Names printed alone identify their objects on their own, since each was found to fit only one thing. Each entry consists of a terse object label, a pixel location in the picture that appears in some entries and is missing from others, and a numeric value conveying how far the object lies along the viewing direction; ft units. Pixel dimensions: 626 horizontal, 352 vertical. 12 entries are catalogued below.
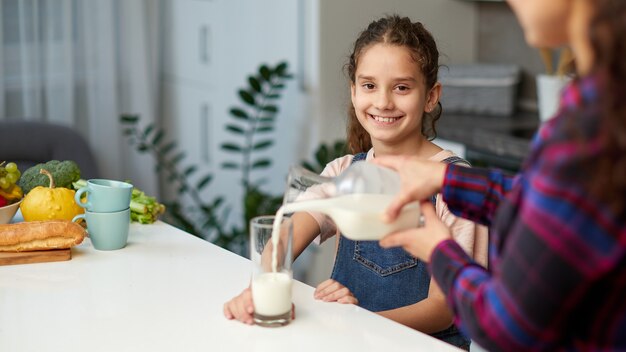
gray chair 9.63
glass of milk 4.69
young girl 6.00
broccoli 6.72
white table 4.53
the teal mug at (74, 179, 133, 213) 6.08
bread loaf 5.87
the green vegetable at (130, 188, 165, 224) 6.82
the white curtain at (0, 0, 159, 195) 12.03
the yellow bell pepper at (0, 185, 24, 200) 6.45
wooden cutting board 5.82
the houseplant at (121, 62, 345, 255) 11.24
